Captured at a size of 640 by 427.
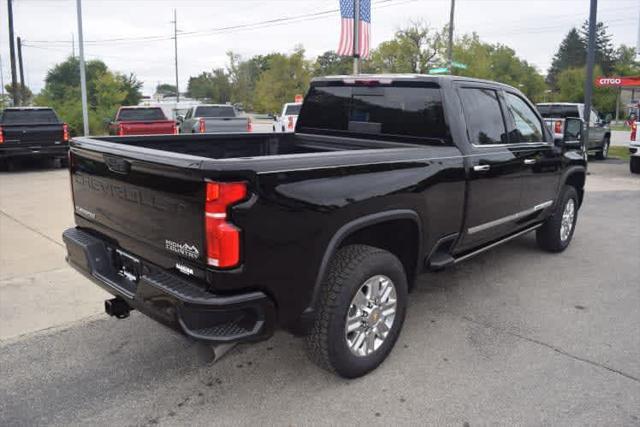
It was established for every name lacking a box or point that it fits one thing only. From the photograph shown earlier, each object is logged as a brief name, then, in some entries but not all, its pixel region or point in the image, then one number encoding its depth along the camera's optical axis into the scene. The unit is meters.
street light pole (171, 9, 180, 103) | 63.10
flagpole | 14.39
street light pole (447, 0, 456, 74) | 30.27
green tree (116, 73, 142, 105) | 45.95
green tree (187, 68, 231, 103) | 82.25
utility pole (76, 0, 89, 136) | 19.88
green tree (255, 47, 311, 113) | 55.56
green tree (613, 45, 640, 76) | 67.19
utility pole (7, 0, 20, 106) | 30.25
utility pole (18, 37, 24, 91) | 40.03
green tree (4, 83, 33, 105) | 34.58
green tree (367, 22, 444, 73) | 44.00
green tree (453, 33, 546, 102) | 49.17
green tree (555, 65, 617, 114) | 58.25
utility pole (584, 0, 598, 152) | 15.20
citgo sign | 34.88
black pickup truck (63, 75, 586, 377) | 2.70
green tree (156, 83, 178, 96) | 135.59
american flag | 14.59
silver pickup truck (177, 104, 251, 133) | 18.05
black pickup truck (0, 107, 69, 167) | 13.25
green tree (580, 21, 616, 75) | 94.89
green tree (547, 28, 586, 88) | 100.00
